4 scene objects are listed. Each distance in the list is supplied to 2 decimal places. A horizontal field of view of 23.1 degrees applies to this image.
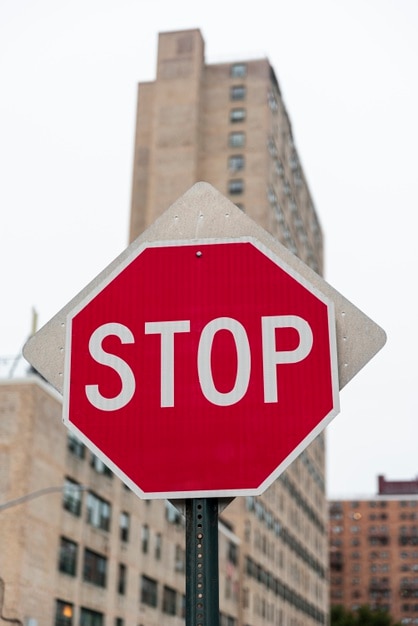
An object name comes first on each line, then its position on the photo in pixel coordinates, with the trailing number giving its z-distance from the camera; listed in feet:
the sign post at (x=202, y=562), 9.70
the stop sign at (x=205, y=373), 10.39
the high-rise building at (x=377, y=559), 588.50
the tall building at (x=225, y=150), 308.19
